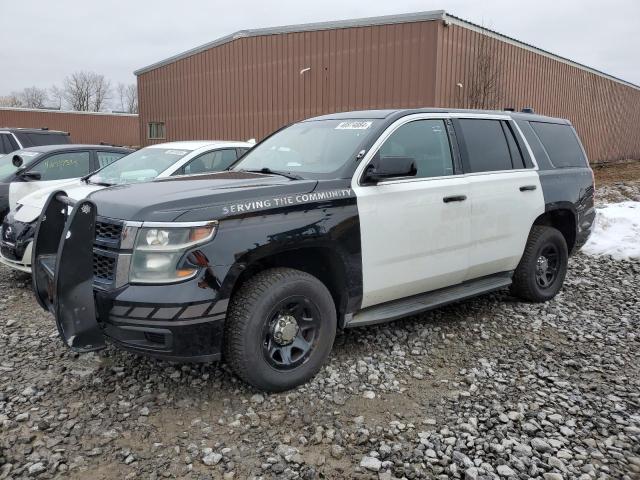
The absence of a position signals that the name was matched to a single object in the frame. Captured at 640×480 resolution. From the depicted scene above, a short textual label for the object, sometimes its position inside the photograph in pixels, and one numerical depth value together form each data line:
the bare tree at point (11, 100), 81.06
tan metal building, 13.62
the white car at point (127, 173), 5.37
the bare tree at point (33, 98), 85.20
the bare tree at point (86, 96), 82.94
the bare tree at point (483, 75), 14.74
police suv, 2.97
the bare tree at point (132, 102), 88.62
